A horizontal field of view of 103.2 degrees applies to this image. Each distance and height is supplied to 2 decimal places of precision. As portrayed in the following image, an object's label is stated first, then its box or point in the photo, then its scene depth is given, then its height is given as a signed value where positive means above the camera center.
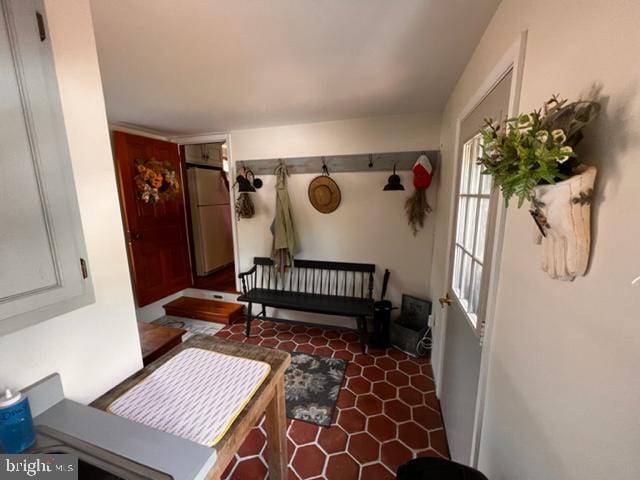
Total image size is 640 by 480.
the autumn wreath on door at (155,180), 2.75 +0.25
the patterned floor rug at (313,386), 1.84 -1.51
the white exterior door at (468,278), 1.09 -0.42
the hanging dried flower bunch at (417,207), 2.51 -0.07
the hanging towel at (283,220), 2.85 -0.21
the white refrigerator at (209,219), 3.84 -0.27
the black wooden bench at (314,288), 2.58 -1.03
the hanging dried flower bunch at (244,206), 3.05 -0.05
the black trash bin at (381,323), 2.57 -1.25
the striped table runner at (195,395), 0.77 -0.67
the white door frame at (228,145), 3.10 +0.68
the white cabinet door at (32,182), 0.57 +0.05
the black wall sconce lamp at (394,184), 2.41 +0.15
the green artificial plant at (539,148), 0.49 +0.10
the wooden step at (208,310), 3.17 -1.37
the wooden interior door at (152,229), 2.63 -0.31
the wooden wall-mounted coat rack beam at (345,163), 2.50 +0.40
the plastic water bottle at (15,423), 0.62 -0.55
